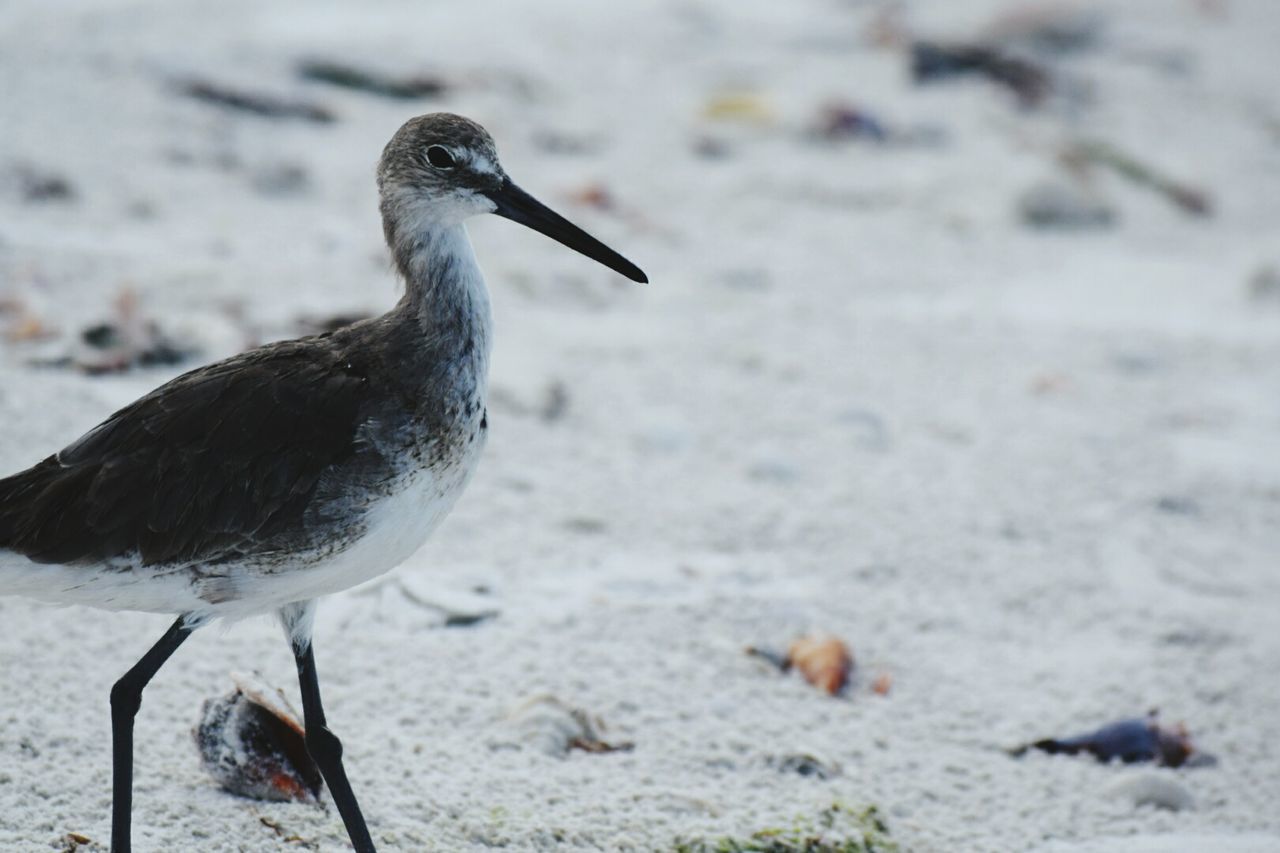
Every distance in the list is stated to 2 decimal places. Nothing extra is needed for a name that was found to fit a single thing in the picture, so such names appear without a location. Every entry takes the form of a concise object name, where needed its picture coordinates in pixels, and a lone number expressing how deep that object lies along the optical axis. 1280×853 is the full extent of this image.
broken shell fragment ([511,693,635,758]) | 8.16
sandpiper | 6.64
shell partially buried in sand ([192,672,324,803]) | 7.27
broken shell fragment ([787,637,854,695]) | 9.17
